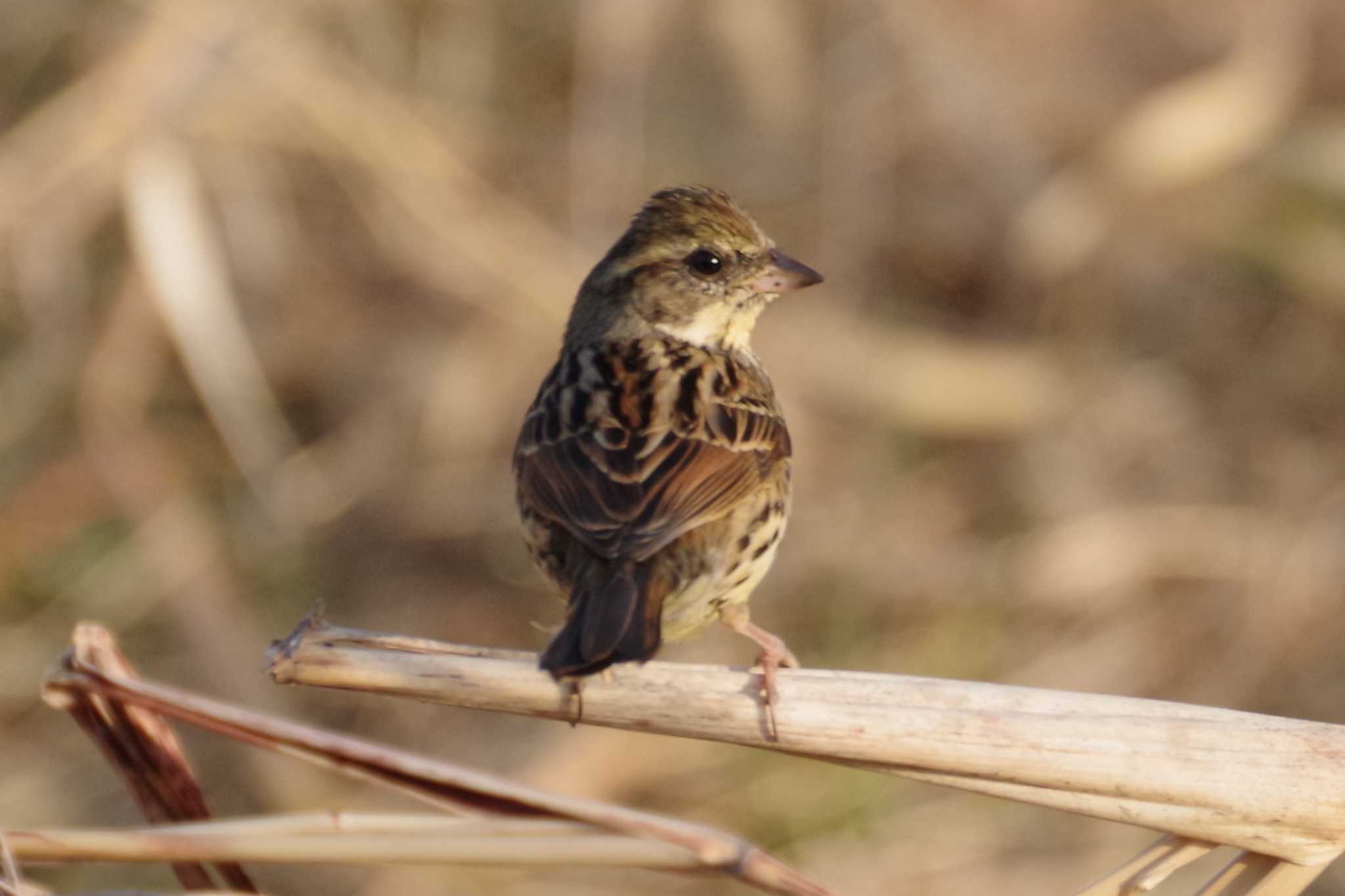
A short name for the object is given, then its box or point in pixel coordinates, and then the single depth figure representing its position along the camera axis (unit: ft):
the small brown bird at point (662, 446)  18.51
